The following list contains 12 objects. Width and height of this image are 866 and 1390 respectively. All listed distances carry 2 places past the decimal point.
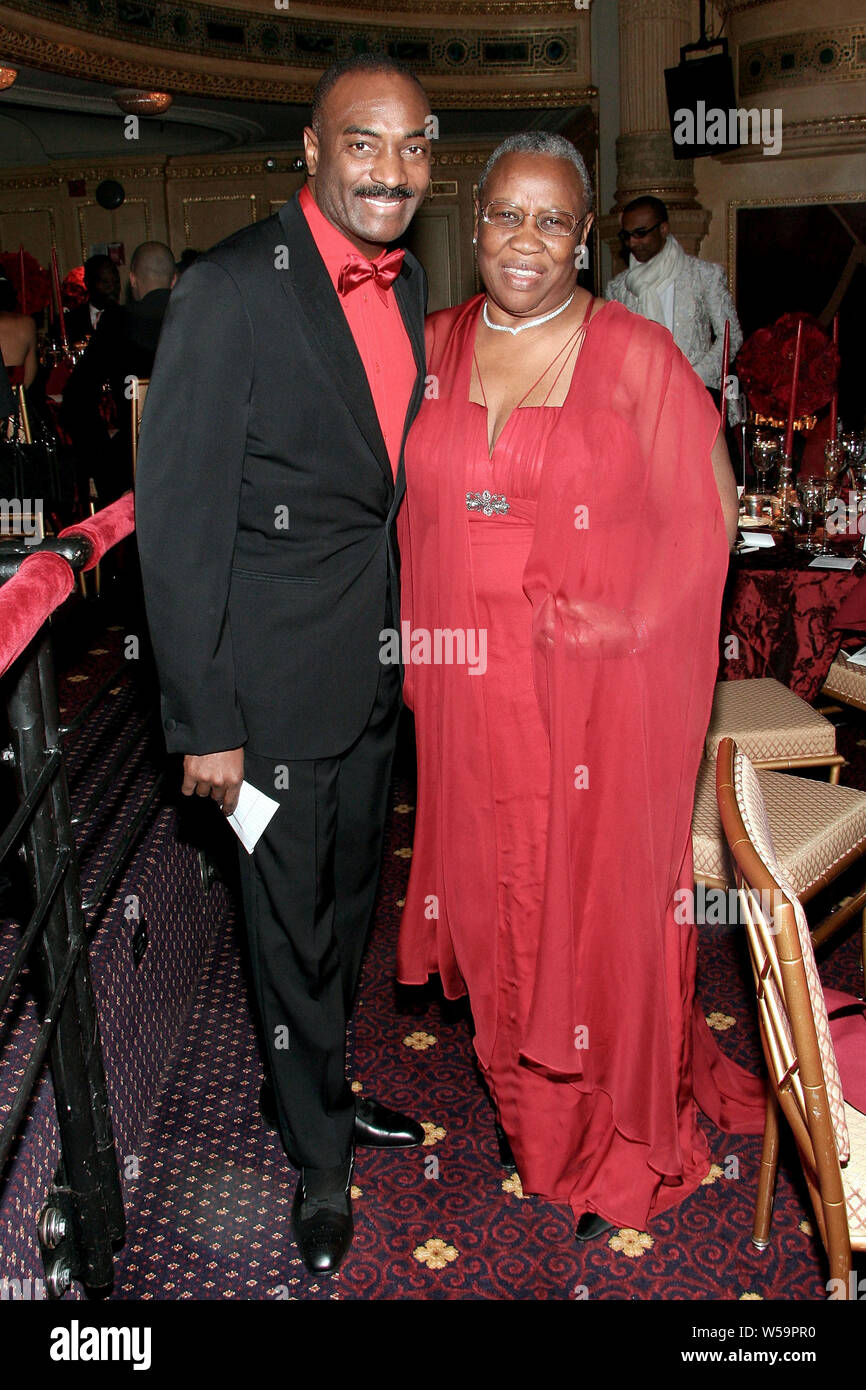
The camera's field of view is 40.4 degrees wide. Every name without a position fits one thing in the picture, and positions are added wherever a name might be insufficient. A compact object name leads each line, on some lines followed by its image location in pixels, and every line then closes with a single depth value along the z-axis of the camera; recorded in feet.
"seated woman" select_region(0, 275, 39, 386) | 16.33
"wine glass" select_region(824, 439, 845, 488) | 12.68
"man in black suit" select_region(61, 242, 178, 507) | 16.67
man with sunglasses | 17.93
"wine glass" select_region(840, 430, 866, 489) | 12.78
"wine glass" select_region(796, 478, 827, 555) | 12.47
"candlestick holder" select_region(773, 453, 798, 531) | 12.82
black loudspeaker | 24.54
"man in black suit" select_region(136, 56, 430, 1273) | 5.16
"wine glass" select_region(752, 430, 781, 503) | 12.95
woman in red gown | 5.85
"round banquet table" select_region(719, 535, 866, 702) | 11.02
